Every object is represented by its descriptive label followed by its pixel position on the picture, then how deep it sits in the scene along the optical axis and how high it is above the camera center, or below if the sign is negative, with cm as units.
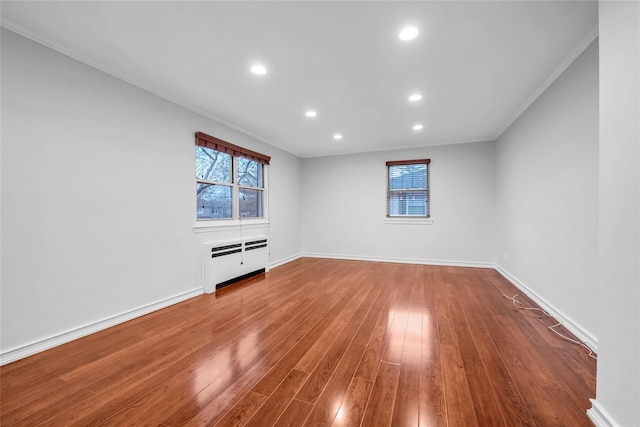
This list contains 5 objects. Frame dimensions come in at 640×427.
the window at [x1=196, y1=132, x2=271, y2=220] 359 +51
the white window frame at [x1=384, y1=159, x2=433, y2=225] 529 +10
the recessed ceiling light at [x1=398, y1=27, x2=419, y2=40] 191 +138
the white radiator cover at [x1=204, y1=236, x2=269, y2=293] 354 -78
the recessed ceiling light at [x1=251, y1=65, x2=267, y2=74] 242 +139
